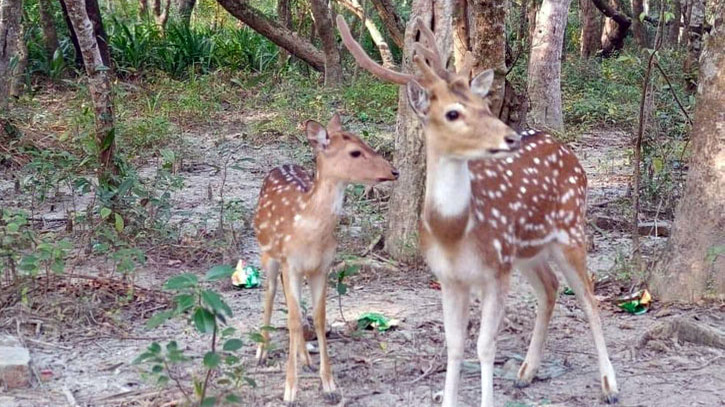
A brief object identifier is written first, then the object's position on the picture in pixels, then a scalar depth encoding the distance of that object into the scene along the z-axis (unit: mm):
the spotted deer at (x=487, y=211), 4715
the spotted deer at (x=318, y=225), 5422
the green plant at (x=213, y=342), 4434
